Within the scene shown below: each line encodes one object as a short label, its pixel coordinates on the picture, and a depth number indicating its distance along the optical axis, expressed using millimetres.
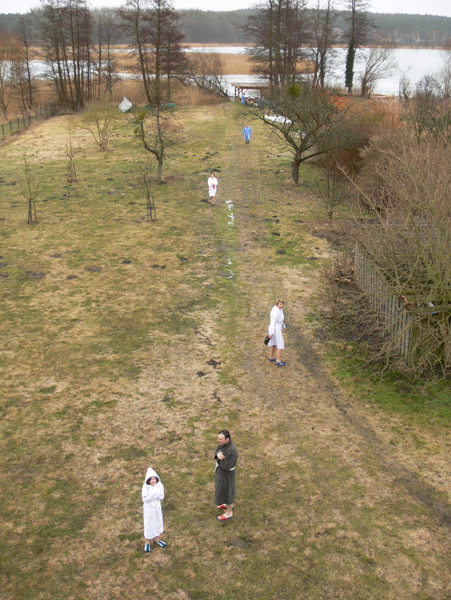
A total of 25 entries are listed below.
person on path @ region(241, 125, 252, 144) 39719
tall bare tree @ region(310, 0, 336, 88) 57844
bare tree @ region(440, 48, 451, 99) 43725
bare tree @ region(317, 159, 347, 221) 25072
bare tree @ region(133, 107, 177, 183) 28981
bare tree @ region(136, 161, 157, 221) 25164
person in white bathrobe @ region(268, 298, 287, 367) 13340
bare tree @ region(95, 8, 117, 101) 62525
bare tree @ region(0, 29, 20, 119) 54469
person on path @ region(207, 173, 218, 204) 26500
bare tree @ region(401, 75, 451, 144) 24656
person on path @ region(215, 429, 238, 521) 8617
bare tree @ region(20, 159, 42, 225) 24211
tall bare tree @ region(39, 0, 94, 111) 51625
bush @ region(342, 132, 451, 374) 12484
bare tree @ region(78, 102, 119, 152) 38519
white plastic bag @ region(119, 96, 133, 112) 50594
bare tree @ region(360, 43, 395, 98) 56500
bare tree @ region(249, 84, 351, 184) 27562
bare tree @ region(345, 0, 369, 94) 59281
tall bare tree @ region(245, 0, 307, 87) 54000
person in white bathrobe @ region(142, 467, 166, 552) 8148
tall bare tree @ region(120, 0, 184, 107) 52000
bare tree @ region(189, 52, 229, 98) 63062
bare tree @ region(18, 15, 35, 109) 57125
